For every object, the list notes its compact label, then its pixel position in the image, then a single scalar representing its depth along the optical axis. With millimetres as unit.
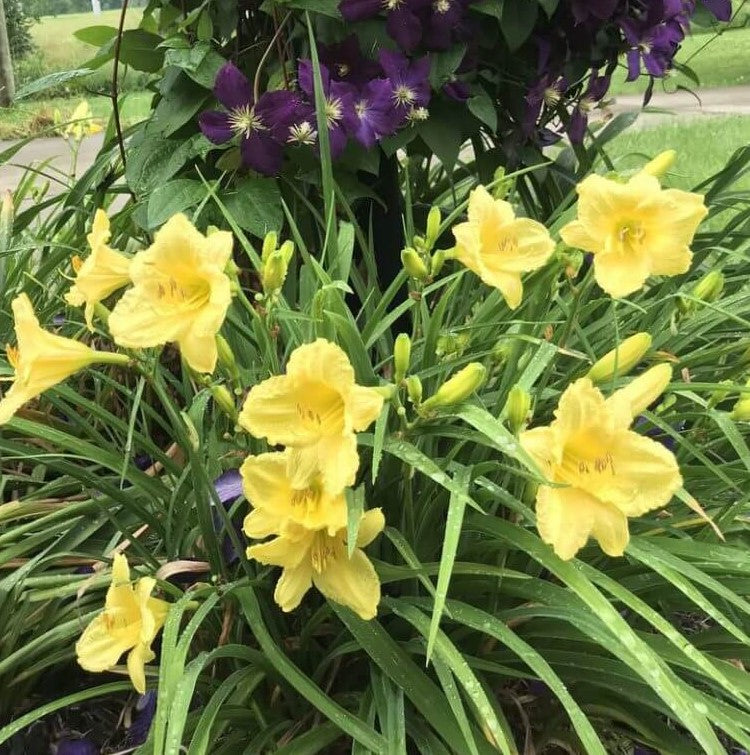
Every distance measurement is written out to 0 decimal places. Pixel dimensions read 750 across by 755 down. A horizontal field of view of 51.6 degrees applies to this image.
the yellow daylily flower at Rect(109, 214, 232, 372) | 604
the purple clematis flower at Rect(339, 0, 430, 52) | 1104
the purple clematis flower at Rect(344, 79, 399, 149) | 1122
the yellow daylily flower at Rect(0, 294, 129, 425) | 668
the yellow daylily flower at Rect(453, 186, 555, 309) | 712
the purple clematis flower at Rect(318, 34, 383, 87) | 1174
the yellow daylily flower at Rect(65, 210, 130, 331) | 686
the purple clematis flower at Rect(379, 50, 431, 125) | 1135
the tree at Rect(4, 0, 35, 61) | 11498
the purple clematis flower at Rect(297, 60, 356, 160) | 1107
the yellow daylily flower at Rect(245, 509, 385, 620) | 647
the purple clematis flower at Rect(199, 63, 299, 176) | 1100
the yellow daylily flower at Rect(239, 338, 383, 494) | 555
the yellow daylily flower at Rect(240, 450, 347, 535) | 609
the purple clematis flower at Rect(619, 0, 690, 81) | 1245
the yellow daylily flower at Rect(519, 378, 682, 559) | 606
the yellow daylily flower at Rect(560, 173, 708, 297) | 676
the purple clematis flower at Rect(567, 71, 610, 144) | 1378
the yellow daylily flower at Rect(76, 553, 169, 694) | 665
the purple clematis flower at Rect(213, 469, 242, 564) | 852
